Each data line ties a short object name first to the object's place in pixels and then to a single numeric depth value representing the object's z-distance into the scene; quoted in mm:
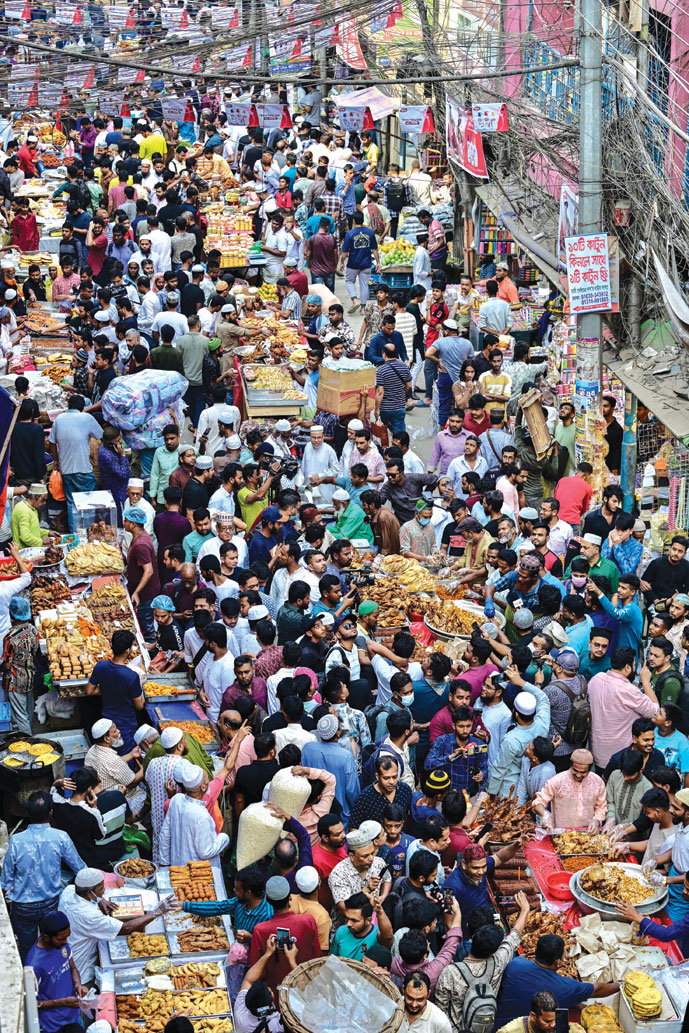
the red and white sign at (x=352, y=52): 22562
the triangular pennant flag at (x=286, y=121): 24047
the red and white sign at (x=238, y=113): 23208
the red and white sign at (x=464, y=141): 17644
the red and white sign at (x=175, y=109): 21875
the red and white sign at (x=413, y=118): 20625
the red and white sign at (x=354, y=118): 22578
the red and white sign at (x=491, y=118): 17031
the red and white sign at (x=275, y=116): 23406
